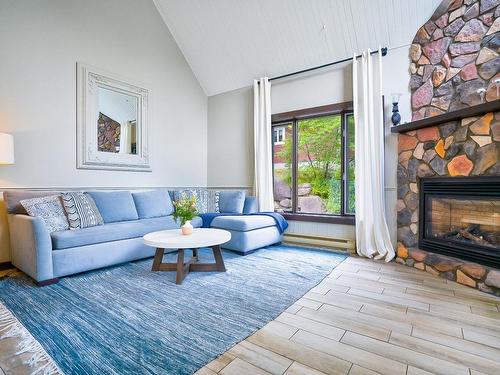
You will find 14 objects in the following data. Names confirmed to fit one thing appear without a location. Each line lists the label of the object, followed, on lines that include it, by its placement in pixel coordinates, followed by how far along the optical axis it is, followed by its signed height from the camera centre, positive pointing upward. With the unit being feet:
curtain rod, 11.13 +5.80
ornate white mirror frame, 11.47 +3.25
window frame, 12.51 +2.18
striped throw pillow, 9.29 -0.71
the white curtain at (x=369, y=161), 10.97 +1.15
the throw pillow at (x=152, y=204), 12.16 -0.63
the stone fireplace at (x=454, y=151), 7.83 +1.19
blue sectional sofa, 7.85 -1.63
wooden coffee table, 7.77 -1.58
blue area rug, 4.58 -2.80
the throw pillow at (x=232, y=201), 13.75 -0.61
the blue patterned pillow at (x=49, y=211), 8.55 -0.64
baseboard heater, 11.94 -2.49
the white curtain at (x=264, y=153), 14.24 +1.93
